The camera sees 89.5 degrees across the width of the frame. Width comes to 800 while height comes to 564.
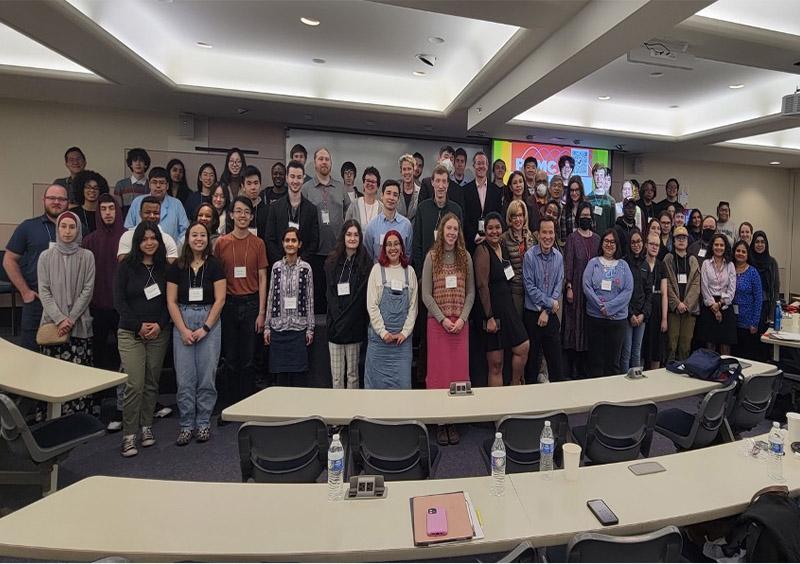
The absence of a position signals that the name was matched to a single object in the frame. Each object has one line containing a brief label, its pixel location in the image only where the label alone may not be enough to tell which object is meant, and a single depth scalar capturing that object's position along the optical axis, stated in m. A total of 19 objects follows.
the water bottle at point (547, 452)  1.72
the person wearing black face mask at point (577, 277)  4.29
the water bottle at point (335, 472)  1.54
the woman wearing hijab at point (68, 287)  3.22
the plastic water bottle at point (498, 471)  1.56
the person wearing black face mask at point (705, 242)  5.11
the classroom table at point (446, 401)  2.16
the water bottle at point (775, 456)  1.74
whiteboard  7.08
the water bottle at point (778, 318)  4.46
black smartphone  1.39
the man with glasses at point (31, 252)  3.51
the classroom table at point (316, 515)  1.26
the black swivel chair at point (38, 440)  2.15
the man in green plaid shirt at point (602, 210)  5.15
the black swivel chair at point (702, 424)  2.42
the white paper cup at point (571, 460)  1.63
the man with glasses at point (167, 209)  4.07
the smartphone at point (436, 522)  1.32
